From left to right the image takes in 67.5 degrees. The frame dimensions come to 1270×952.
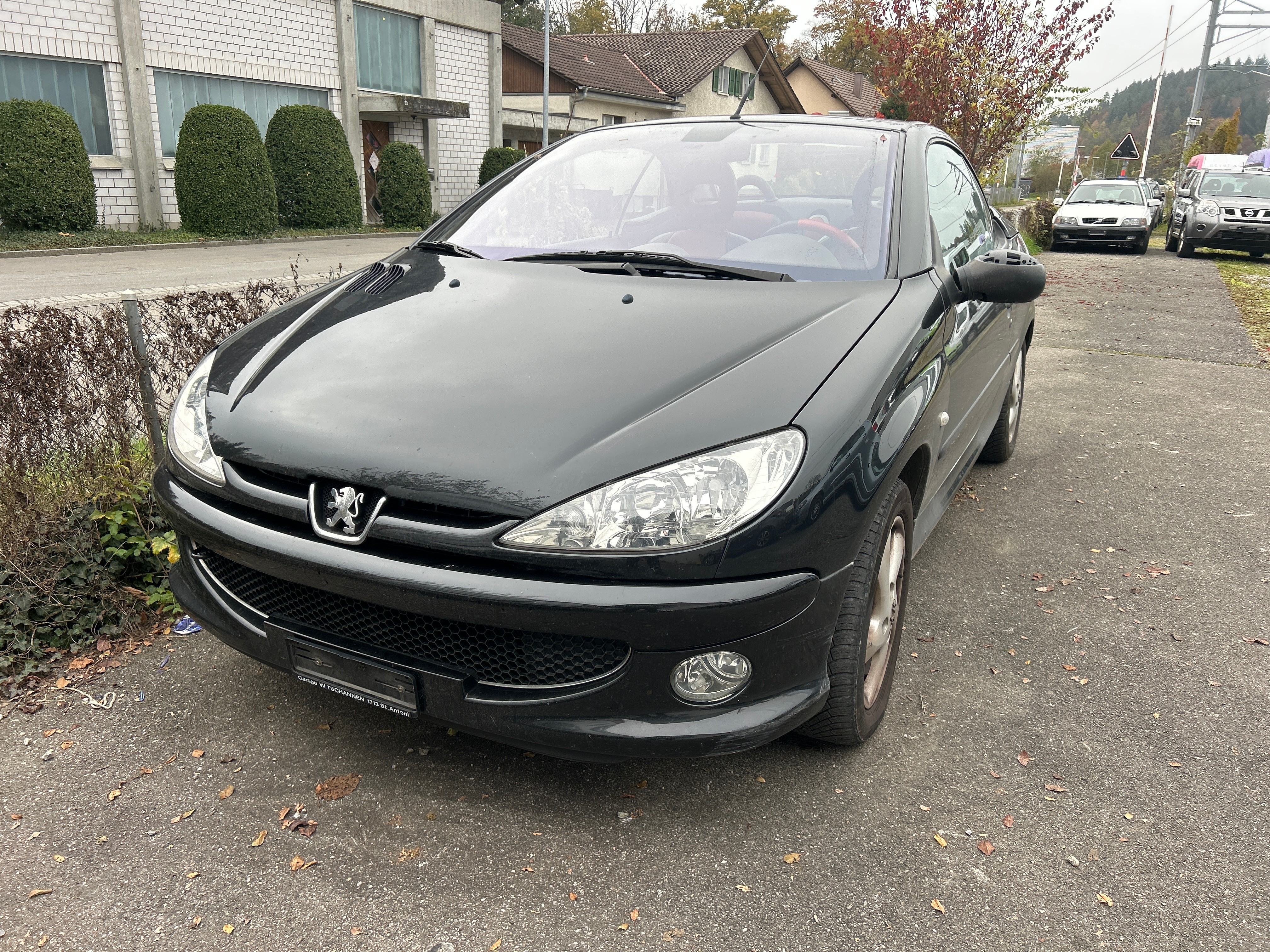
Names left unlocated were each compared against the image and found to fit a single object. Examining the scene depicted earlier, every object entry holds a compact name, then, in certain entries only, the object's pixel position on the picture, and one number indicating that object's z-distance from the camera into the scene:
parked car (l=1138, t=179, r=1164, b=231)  25.03
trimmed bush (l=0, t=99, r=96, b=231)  15.24
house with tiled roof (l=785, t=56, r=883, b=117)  53.25
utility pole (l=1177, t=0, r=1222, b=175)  34.72
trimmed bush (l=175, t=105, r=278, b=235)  17.39
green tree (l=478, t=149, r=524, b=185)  26.59
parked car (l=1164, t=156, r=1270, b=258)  17.45
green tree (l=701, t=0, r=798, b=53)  59.41
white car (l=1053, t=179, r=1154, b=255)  18.73
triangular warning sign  28.02
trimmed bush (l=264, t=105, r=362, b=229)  19.55
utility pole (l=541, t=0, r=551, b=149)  27.55
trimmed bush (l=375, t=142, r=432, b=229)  22.59
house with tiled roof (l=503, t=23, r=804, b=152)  35.56
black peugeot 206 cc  1.93
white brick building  16.98
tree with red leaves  15.39
